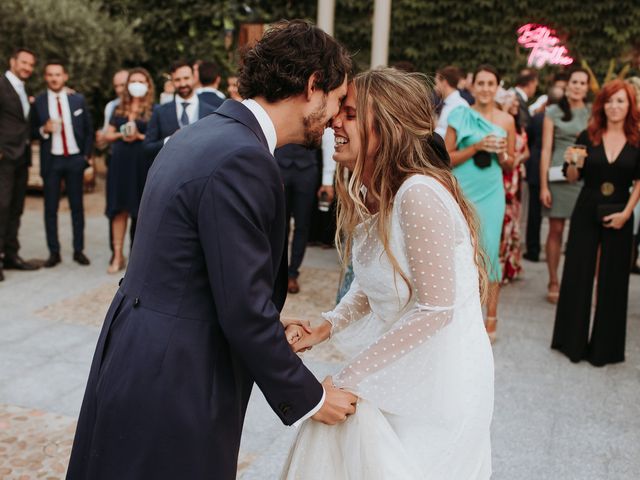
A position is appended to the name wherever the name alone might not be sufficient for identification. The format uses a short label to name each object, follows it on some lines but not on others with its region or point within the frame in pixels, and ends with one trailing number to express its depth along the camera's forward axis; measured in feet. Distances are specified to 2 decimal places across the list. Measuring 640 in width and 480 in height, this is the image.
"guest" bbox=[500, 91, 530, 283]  21.48
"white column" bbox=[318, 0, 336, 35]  30.35
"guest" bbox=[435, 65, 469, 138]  21.24
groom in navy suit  5.72
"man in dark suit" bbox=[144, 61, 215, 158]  21.50
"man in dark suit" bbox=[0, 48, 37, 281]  22.80
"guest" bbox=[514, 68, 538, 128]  29.45
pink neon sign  40.98
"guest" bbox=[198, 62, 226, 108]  21.80
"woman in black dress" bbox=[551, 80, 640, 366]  16.71
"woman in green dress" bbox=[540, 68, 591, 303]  22.34
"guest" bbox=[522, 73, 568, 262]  27.45
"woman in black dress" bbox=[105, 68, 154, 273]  23.24
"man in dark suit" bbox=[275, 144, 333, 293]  21.21
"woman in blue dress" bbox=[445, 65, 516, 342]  17.31
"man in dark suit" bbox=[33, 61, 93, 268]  23.99
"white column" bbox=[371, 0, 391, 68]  31.24
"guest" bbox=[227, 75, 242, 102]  23.80
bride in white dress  6.84
